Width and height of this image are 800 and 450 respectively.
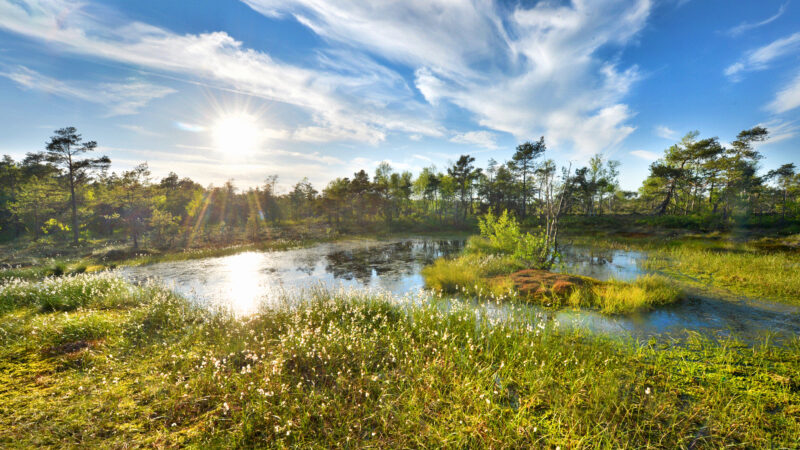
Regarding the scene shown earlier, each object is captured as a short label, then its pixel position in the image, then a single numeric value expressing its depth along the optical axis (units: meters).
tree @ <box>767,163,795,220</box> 42.12
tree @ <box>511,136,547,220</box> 52.09
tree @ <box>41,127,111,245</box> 31.90
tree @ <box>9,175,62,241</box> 36.41
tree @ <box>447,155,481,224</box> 56.25
